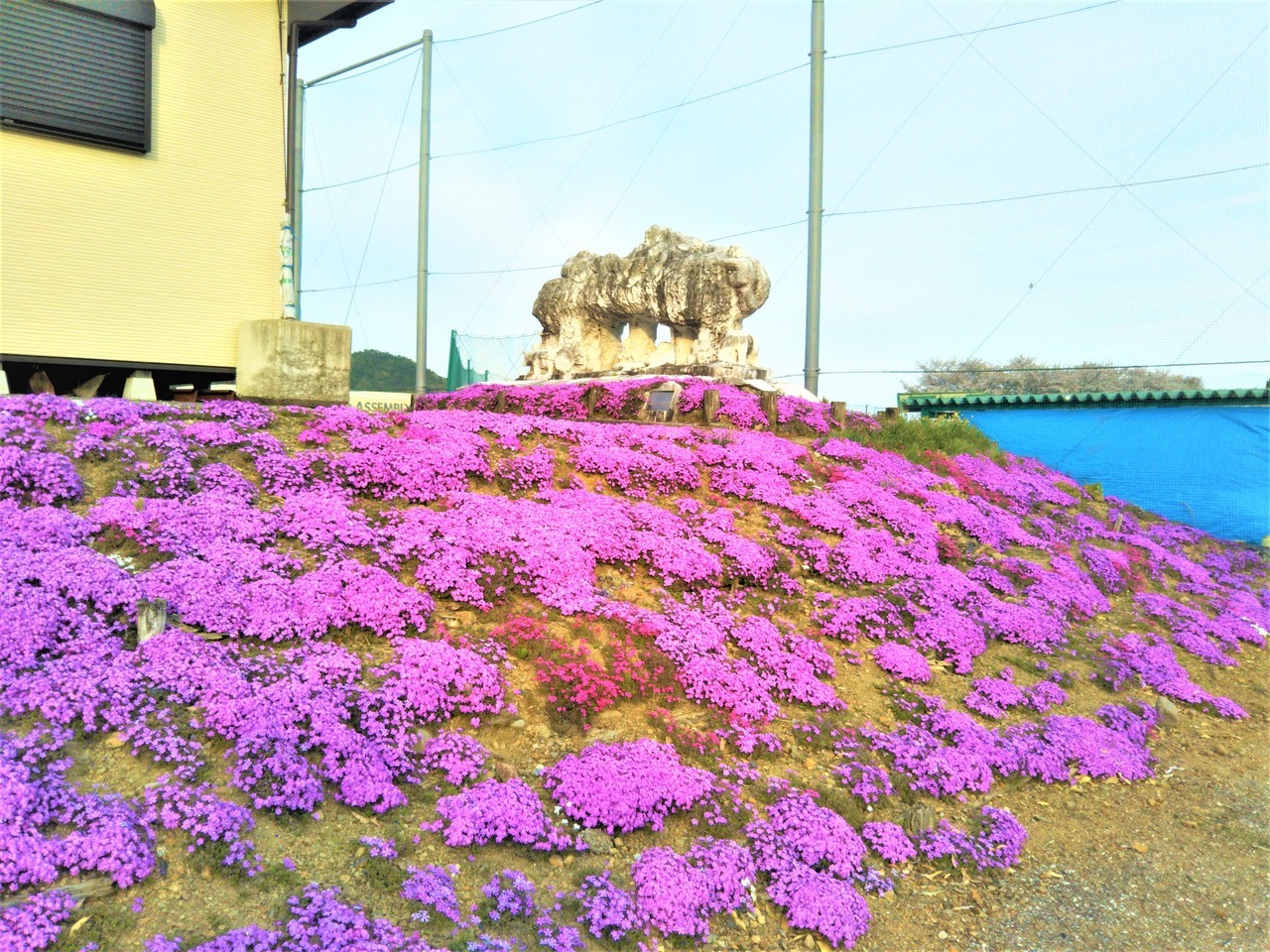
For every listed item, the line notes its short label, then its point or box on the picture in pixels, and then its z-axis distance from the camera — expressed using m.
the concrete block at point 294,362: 12.89
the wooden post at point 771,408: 14.81
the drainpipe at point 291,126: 13.62
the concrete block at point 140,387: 13.76
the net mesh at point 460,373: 29.77
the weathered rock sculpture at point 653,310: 16.92
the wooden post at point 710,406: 14.19
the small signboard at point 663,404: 14.71
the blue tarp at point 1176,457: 17.64
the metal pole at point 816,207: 18.09
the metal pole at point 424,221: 28.70
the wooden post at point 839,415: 15.84
